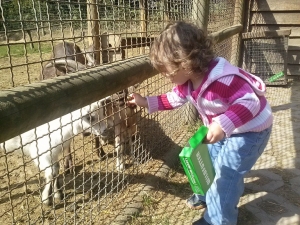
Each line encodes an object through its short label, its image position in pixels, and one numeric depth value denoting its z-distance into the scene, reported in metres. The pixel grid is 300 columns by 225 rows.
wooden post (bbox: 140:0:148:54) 2.72
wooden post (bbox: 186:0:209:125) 3.52
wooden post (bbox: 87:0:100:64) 1.94
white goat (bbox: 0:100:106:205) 2.34
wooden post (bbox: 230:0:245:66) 5.93
